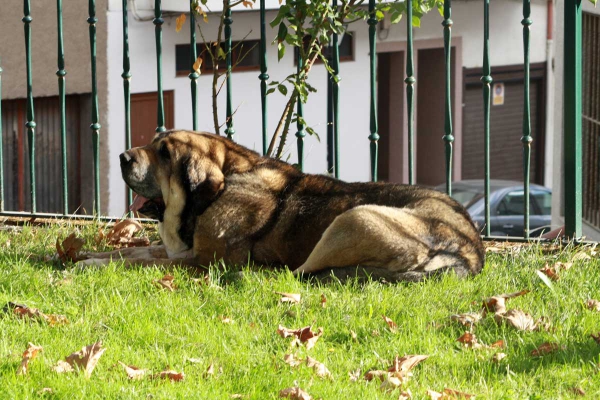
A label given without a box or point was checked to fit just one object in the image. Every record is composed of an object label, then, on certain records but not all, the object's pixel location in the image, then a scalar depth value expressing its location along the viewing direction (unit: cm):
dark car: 3775
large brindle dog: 1141
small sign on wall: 5221
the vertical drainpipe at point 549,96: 5206
